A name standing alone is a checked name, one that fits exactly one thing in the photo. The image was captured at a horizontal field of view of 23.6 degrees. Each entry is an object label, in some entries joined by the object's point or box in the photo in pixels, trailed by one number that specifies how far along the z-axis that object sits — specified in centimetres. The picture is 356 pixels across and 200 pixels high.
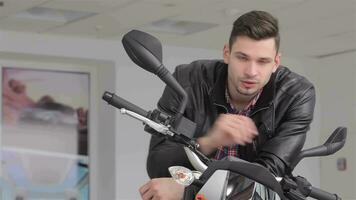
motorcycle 209
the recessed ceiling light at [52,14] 1411
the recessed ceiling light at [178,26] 1527
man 225
